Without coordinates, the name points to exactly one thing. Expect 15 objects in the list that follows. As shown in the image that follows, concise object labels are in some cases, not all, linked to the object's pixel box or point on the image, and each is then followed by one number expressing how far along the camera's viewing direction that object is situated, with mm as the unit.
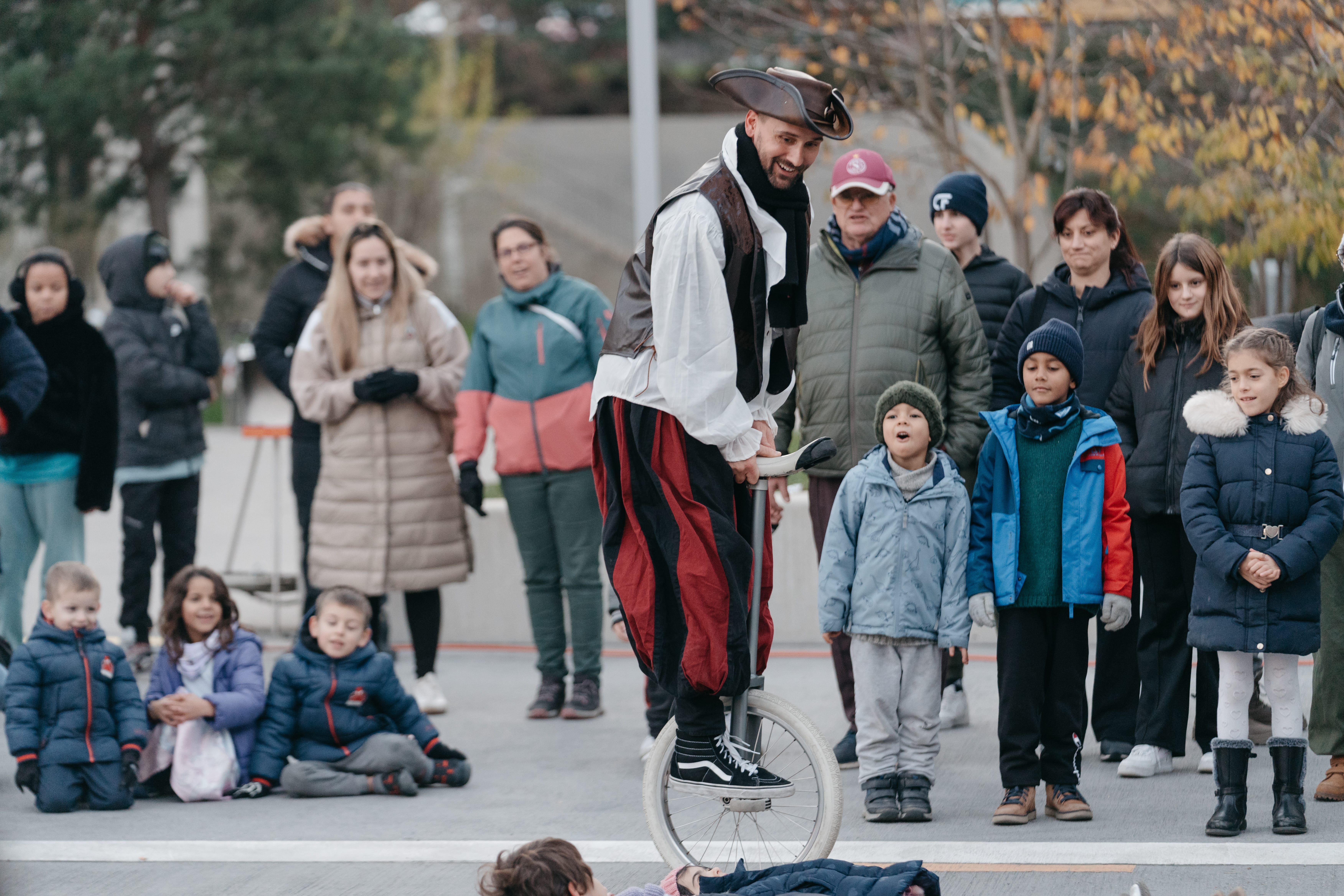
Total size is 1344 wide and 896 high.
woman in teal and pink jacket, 13969
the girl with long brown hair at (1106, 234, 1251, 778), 11516
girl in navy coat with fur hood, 10148
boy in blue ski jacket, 10680
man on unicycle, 8492
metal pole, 19797
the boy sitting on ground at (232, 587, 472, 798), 11953
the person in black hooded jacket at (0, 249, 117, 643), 15305
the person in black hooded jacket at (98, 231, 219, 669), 15937
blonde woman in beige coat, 14383
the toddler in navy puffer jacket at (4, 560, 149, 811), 11523
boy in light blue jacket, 10844
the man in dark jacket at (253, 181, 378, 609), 15500
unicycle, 8867
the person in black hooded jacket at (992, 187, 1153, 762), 12055
